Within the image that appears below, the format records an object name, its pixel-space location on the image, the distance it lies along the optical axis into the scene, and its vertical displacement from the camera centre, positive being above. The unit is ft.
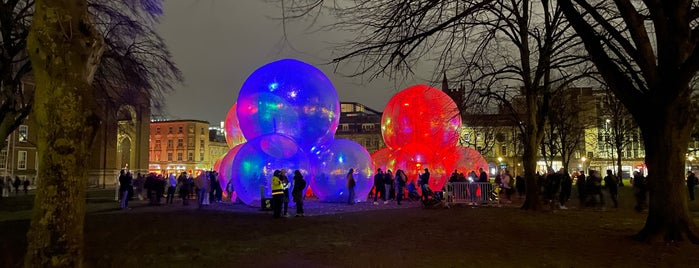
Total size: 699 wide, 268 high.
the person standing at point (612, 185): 65.31 -1.74
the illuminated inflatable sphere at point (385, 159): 83.51 +2.28
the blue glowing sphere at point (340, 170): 64.49 +0.36
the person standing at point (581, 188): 65.12 -2.11
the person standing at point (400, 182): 70.86 -1.37
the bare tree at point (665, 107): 30.83 +4.14
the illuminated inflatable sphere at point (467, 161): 92.17 +2.20
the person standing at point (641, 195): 58.95 -2.80
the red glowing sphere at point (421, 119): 79.51 +8.64
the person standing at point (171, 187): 79.05 -2.19
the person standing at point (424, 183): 65.87 -1.46
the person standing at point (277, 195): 49.78 -2.21
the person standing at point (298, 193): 51.85 -2.11
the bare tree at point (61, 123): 18.12 +1.88
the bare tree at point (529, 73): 52.01 +10.81
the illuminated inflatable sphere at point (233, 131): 86.17 +7.43
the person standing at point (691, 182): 78.28 -1.66
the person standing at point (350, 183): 64.90 -1.35
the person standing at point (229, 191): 72.64 -2.67
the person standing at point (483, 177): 80.08 -0.76
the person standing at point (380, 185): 72.95 -1.82
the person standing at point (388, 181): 73.31 -1.25
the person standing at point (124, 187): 67.26 -1.85
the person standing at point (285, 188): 51.60 -1.57
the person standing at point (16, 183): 122.21 -2.34
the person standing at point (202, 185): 68.03 -1.65
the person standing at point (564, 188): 65.07 -2.11
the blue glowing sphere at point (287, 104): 61.16 +8.67
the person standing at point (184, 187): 74.59 -2.21
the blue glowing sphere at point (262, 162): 57.57 +1.30
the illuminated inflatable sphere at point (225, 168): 70.44 +0.66
